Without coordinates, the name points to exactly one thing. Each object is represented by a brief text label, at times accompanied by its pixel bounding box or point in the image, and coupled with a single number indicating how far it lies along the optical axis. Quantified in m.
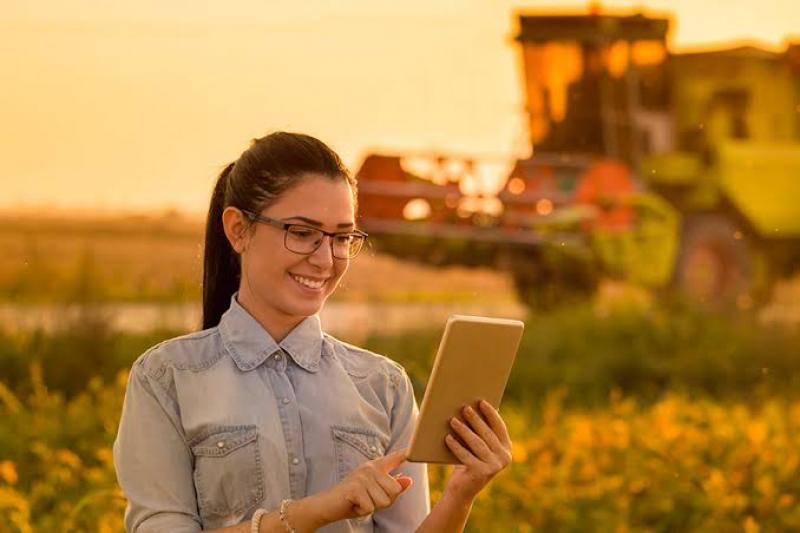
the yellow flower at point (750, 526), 7.64
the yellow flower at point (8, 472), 7.15
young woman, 3.82
